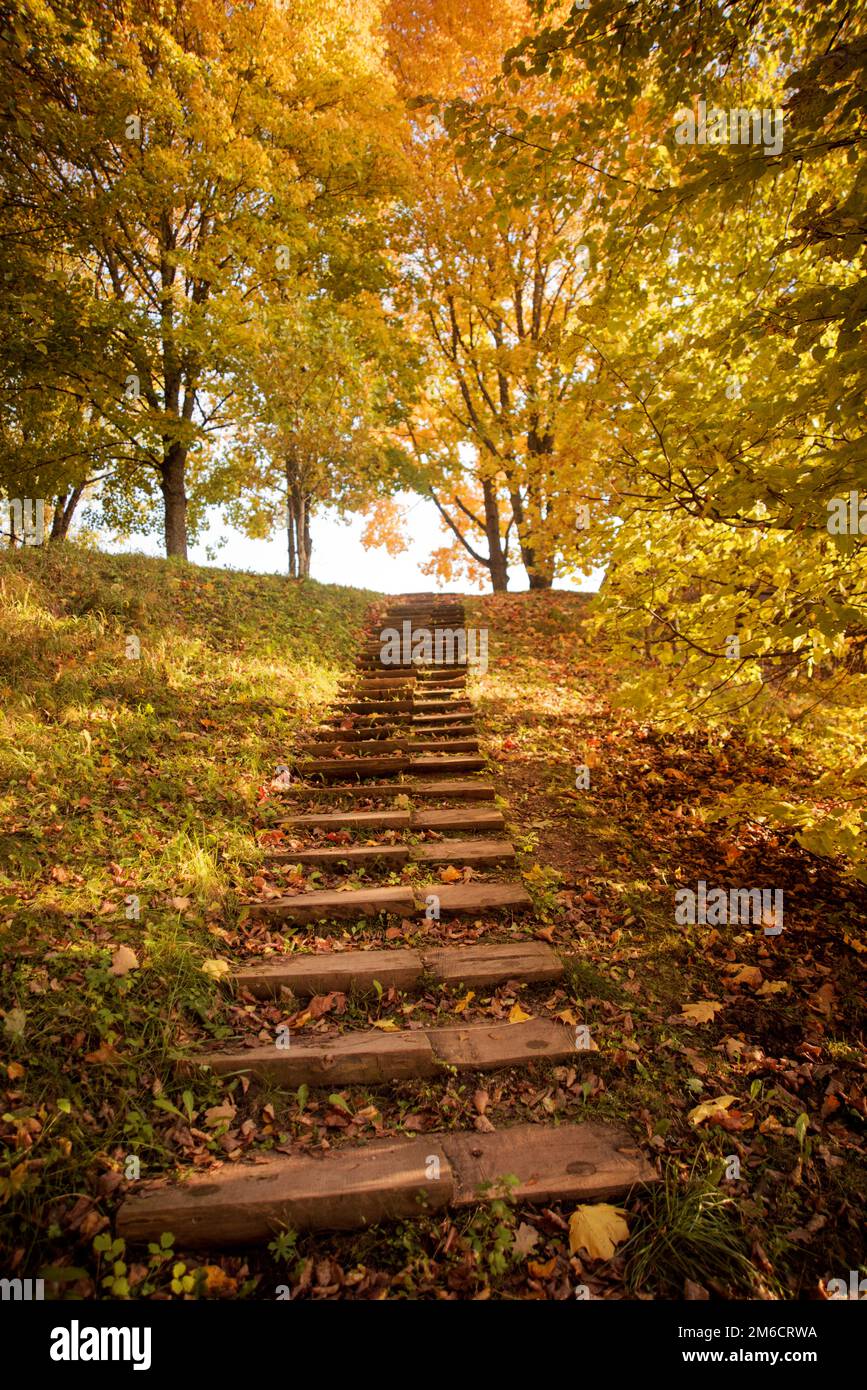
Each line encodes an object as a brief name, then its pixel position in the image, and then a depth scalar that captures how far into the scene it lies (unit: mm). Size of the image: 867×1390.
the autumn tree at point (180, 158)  8273
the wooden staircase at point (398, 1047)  2602
